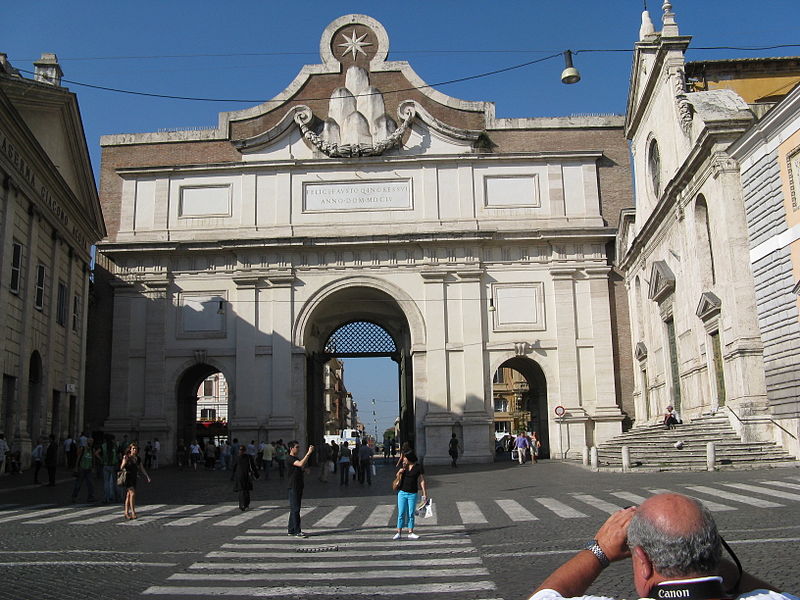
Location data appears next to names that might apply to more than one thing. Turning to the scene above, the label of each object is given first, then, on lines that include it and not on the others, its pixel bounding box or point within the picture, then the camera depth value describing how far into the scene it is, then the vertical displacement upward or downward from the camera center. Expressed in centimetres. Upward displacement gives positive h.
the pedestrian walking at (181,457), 3347 -50
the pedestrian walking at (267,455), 2861 -43
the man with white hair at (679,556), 250 -36
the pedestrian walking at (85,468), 1770 -45
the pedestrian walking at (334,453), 2876 -41
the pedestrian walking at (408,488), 1165 -67
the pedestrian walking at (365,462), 2359 -60
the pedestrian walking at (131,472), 1448 -47
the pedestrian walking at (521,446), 3097 -33
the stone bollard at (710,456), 1992 -54
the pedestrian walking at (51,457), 2080 -24
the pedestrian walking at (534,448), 3161 -42
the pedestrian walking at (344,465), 2369 -67
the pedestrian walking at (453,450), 3092 -42
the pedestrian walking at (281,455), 2835 -44
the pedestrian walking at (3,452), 2214 -10
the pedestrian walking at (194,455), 3306 -43
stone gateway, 3372 +761
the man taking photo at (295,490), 1212 -69
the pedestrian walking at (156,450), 3187 -20
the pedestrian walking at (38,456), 2142 -24
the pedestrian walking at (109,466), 1798 -42
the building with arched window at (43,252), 2406 +623
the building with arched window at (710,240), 2034 +544
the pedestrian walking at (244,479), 1605 -69
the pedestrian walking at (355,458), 2474 -50
